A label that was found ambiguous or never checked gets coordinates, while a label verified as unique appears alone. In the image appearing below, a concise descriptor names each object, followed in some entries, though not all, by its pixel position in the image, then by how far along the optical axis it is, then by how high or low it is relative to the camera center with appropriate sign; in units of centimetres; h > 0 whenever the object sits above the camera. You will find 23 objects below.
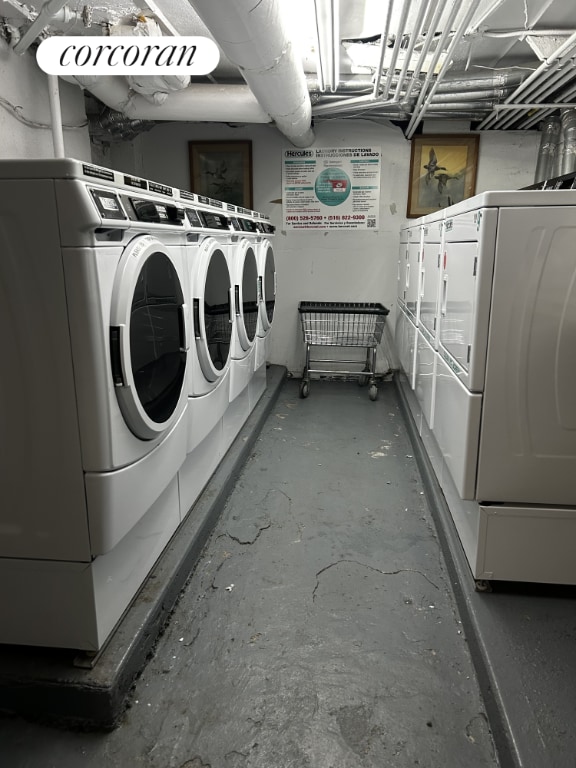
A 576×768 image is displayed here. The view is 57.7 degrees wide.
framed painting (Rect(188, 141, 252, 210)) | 489 +83
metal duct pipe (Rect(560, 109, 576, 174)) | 404 +91
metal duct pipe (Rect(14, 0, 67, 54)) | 218 +107
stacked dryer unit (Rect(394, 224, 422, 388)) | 361 -27
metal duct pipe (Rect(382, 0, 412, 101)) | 218 +105
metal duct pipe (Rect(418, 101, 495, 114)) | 392 +114
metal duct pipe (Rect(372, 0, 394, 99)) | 219 +104
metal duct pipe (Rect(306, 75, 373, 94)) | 374 +122
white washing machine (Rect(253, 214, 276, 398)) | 385 -28
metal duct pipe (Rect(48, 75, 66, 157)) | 307 +85
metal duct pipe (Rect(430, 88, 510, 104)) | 376 +117
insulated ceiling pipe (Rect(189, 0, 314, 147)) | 194 +94
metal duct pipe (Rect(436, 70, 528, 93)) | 367 +123
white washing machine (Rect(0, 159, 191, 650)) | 133 -37
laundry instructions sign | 487 +67
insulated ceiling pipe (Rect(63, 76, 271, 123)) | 366 +107
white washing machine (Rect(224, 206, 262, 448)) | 303 -35
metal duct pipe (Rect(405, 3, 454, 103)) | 224 +105
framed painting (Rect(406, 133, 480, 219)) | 472 +80
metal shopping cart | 484 -67
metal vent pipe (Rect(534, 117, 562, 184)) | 430 +94
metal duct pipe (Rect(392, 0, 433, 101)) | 226 +105
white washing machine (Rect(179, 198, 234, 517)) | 226 -38
